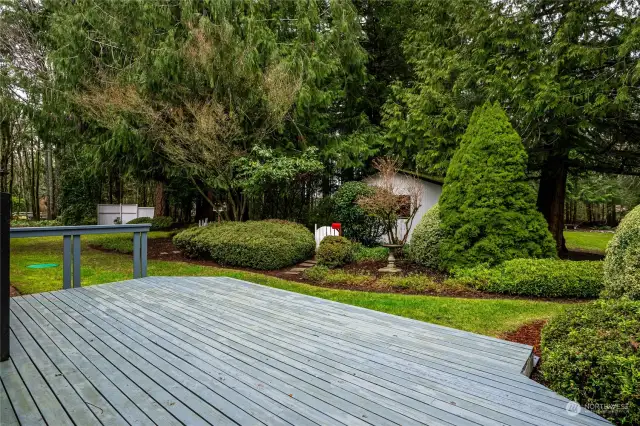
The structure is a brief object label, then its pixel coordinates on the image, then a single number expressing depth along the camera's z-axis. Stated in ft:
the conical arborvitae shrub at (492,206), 21.56
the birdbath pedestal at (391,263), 23.84
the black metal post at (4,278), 8.58
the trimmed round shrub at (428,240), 23.72
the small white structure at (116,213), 55.01
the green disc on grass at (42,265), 25.64
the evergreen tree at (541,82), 24.41
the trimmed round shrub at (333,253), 25.48
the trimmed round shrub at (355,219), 34.35
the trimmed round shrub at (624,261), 10.59
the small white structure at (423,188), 37.24
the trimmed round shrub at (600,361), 6.79
